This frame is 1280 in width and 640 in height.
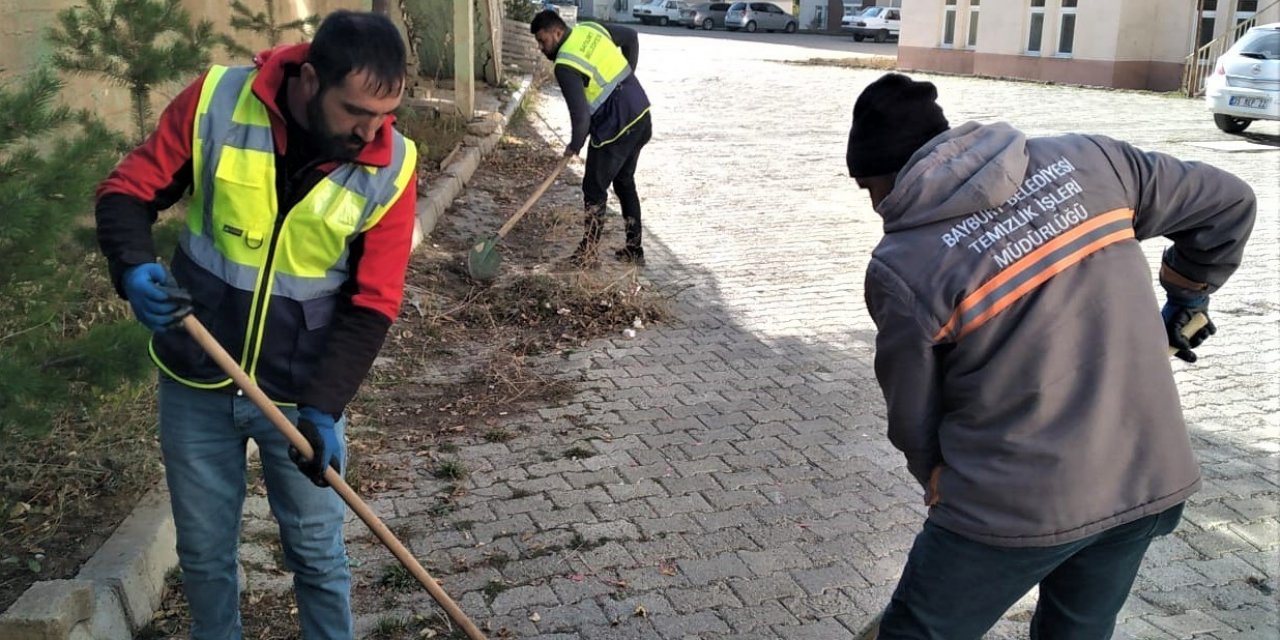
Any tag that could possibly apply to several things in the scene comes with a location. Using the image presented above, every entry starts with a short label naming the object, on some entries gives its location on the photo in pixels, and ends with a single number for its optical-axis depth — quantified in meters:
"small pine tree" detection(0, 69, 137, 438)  2.95
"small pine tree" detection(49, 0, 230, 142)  4.02
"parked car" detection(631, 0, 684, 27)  47.22
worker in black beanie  2.16
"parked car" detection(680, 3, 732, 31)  46.78
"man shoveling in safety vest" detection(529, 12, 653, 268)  7.43
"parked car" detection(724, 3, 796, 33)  46.12
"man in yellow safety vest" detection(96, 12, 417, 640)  2.52
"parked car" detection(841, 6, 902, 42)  42.09
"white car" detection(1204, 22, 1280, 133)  14.51
